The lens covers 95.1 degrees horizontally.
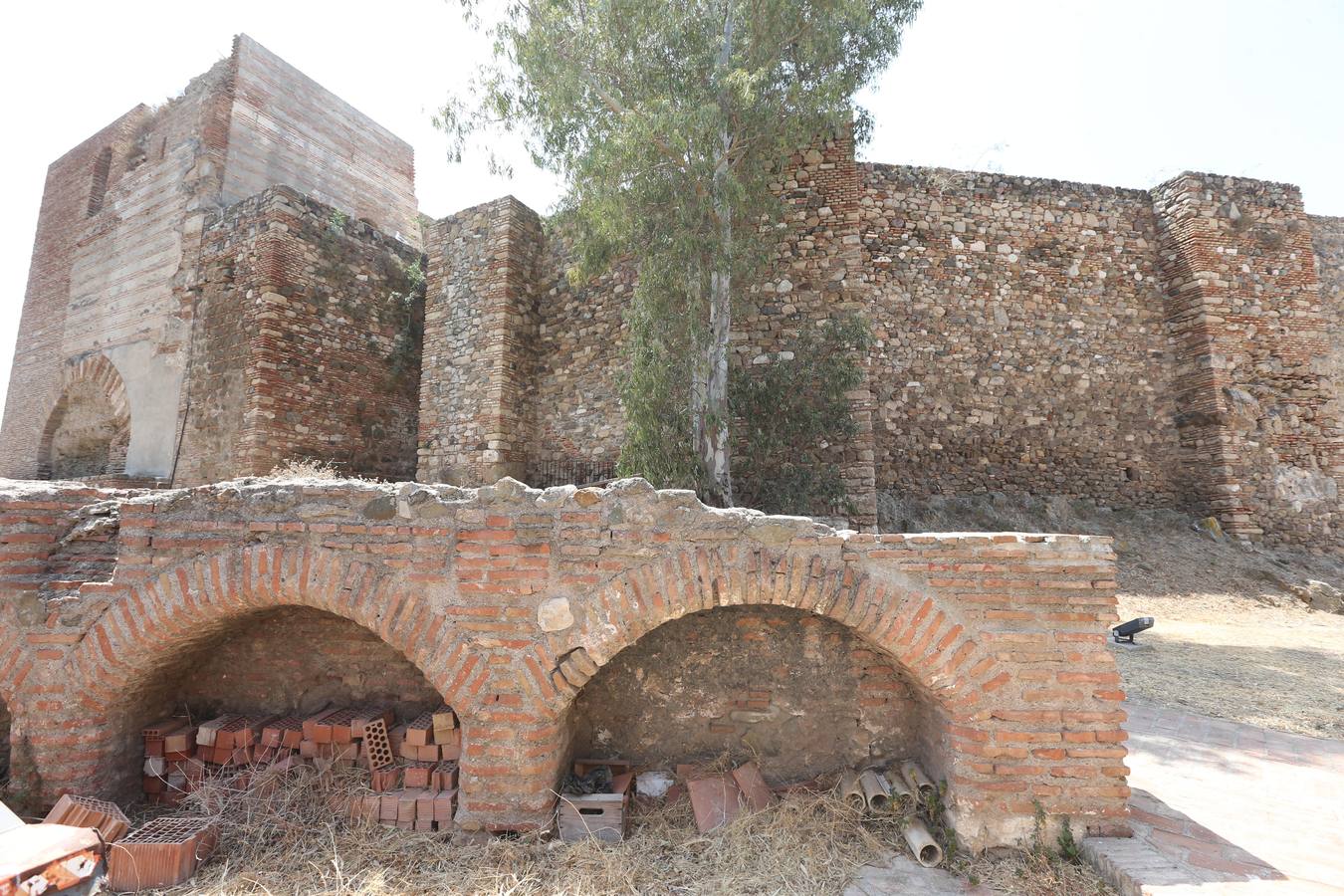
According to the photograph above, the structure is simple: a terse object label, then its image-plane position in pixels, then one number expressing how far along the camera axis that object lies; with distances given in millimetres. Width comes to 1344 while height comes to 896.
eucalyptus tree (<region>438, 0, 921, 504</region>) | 6941
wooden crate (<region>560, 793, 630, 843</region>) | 3172
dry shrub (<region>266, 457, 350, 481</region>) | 8164
